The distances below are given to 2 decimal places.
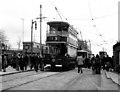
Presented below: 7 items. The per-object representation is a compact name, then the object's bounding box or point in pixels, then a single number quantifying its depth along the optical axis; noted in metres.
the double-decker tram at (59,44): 16.31
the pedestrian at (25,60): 16.39
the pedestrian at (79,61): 14.97
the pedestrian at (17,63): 15.94
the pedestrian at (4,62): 14.40
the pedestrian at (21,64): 16.13
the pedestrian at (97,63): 14.23
